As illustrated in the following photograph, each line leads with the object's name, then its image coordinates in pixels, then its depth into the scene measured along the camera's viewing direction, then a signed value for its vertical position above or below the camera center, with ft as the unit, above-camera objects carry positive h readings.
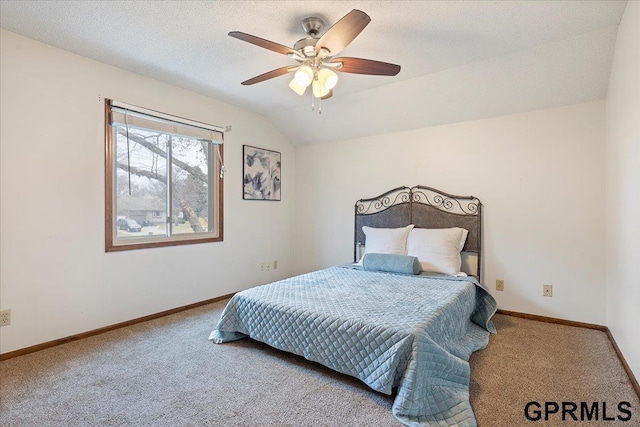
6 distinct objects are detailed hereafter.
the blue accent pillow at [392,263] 9.98 -1.61
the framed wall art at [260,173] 13.22 +1.67
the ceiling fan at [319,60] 5.98 +3.25
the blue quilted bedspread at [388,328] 5.42 -2.43
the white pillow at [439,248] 10.27 -1.16
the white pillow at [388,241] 11.32 -1.01
